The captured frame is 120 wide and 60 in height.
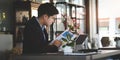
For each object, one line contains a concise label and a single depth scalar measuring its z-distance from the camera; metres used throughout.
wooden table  2.31
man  2.68
